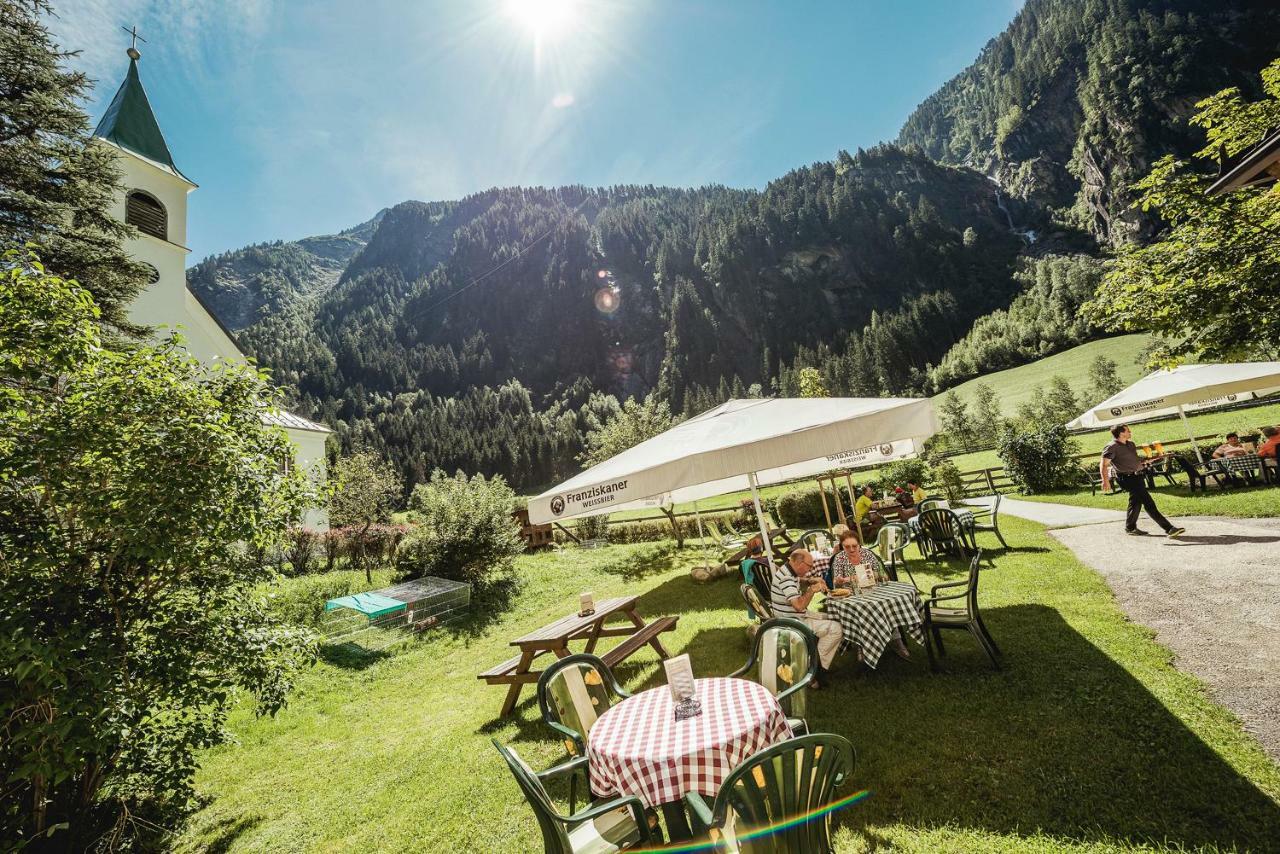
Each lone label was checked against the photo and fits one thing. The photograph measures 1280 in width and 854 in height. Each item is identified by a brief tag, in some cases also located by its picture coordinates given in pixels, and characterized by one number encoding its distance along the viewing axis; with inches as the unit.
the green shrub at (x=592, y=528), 868.6
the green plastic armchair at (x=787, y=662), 151.3
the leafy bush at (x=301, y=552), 688.2
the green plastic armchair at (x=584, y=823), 100.7
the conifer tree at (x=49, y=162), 276.7
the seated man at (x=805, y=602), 220.1
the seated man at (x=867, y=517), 498.6
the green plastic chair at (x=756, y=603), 253.4
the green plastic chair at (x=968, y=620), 204.4
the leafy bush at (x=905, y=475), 743.7
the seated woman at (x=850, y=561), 243.6
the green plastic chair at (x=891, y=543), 320.4
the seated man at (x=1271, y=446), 455.5
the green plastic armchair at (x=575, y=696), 157.0
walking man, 353.1
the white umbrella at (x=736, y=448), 183.2
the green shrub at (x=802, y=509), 745.6
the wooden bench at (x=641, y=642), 244.2
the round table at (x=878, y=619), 210.5
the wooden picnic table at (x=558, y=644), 251.4
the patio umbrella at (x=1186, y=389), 456.8
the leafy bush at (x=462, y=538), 544.4
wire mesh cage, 410.3
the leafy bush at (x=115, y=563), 131.7
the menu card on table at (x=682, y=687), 131.1
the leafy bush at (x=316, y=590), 422.2
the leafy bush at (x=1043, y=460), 687.7
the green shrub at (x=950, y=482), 721.0
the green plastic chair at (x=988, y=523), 413.4
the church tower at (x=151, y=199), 696.4
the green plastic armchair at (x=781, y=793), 89.7
